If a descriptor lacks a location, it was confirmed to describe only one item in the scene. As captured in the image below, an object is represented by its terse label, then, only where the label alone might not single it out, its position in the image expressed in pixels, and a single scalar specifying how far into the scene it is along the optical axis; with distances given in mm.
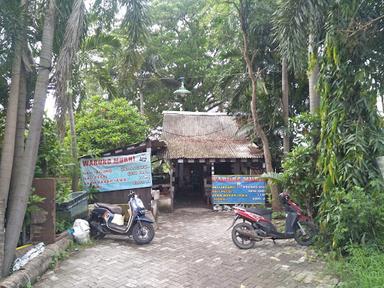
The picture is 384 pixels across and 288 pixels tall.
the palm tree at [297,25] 5801
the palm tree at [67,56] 4883
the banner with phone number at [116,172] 10062
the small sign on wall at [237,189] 11312
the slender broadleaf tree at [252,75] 10445
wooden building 12508
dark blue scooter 6957
